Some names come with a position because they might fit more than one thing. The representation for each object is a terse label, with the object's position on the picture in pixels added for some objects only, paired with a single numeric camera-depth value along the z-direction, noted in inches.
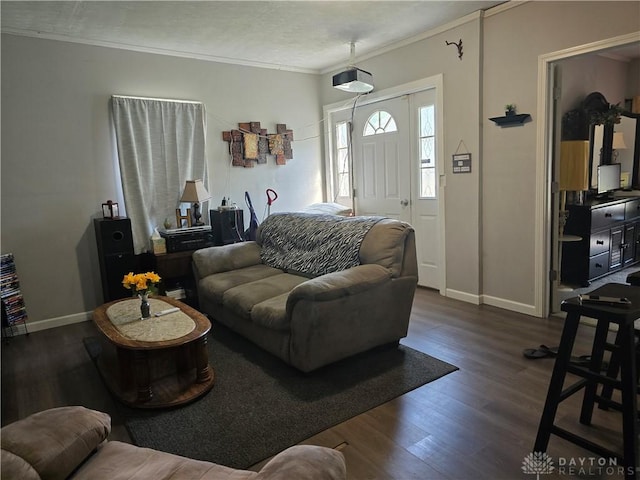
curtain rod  160.2
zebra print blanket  125.1
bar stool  65.2
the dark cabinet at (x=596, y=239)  169.0
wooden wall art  191.3
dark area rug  81.7
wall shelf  134.5
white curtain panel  160.9
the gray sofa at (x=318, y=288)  102.3
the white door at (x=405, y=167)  172.7
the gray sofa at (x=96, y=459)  42.7
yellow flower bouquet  105.8
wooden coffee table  93.8
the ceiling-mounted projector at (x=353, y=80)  170.6
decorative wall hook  149.5
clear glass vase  107.4
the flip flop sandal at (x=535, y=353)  110.4
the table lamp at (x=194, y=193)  168.7
